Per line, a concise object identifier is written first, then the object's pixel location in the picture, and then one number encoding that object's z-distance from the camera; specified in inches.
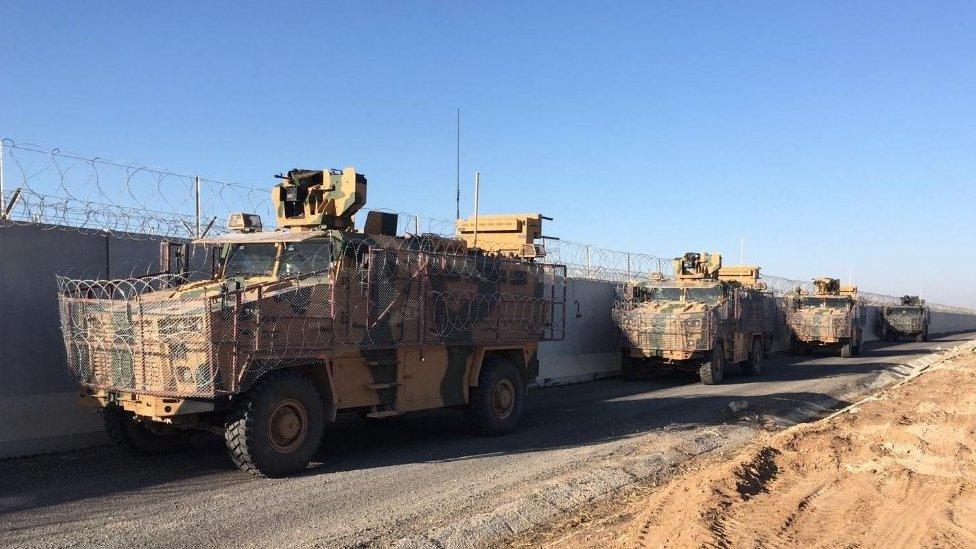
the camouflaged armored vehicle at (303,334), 271.9
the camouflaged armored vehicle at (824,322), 995.3
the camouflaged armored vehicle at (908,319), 1485.0
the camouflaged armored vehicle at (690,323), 646.5
